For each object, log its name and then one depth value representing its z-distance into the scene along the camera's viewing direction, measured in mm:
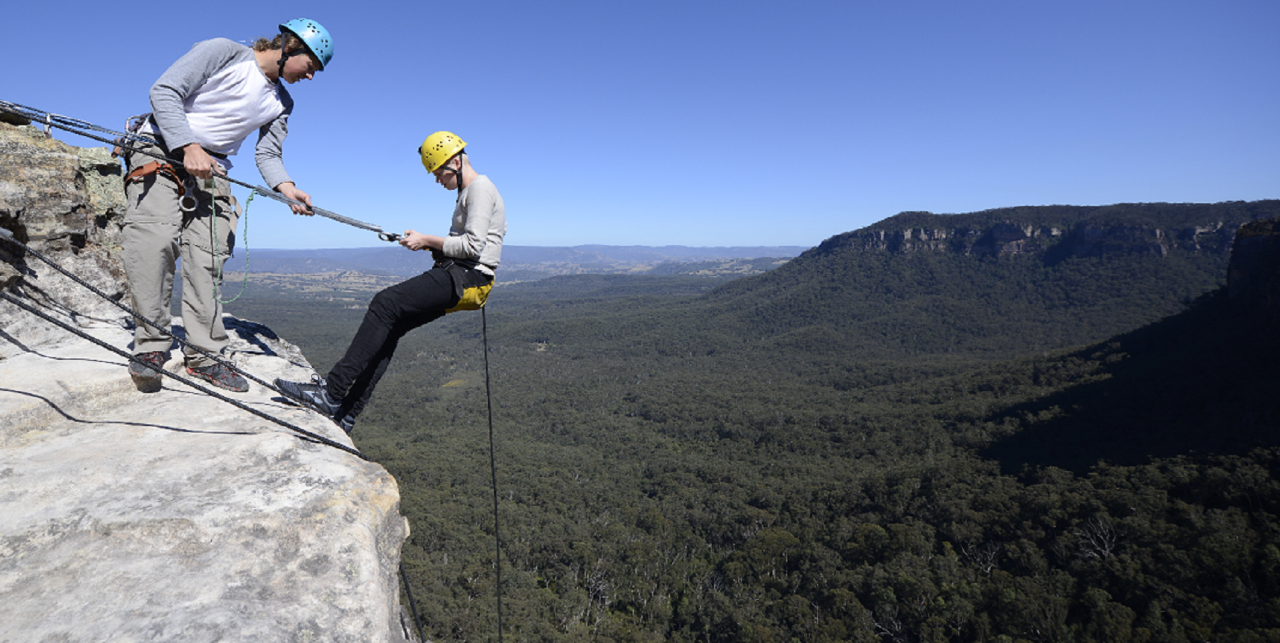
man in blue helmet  3918
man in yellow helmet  3936
